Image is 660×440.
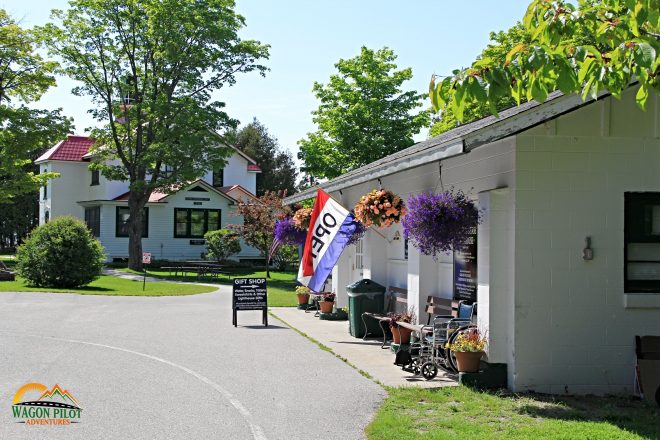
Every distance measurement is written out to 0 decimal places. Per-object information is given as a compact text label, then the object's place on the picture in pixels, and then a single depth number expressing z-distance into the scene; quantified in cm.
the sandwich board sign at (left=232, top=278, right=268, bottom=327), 1686
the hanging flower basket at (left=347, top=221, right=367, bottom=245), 1506
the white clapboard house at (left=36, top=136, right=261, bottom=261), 4562
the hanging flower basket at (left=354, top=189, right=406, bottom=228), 1250
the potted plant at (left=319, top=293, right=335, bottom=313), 1850
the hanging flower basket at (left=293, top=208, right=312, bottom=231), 2033
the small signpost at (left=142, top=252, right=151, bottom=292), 2537
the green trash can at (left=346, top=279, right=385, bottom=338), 1464
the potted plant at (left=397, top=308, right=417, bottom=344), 1242
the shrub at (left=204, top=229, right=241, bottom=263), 4338
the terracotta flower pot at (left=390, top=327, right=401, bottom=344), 1245
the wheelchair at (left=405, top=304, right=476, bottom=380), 1040
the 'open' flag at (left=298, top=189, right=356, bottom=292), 1369
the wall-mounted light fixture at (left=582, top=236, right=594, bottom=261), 948
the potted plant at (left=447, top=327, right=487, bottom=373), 964
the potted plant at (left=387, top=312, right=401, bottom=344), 1246
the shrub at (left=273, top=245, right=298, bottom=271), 4486
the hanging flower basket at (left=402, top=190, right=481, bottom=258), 1048
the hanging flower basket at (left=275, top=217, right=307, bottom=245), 2236
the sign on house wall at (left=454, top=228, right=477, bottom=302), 1141
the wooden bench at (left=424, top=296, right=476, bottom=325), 1168
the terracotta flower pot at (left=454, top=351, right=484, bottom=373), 964
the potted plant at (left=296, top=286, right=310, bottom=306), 2115
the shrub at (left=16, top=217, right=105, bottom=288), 2701
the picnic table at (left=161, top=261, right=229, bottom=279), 3719
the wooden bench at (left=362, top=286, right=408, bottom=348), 1338
